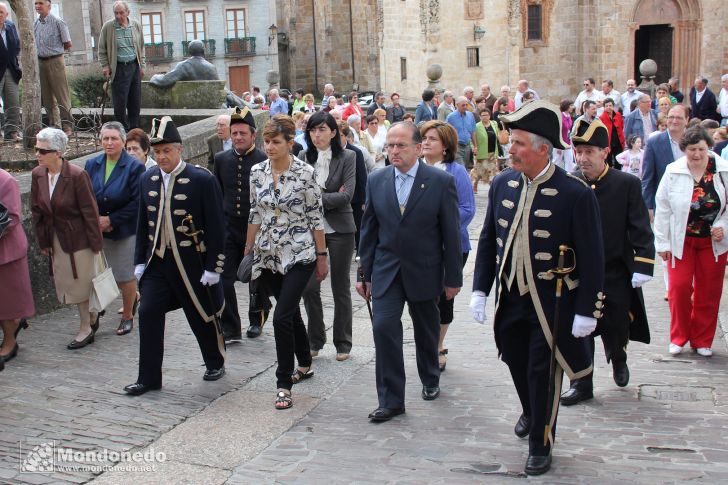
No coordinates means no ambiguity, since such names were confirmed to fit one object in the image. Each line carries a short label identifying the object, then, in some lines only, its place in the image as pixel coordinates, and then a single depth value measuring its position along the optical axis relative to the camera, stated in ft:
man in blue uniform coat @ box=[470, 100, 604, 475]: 19.22
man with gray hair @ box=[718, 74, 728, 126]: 80.41
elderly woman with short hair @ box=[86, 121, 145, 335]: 30.68
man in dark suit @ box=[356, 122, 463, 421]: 22.79
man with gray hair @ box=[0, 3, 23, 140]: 46.43
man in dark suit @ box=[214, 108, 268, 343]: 29.63
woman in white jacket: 27.96
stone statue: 55.77
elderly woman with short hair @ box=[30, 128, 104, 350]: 28.37
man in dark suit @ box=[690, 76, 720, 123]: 83.25
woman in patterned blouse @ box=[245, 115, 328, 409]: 23.90
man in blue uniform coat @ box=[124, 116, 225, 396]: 24.68
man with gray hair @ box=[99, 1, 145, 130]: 44.75
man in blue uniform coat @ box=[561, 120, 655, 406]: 23.99
